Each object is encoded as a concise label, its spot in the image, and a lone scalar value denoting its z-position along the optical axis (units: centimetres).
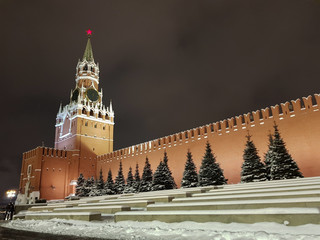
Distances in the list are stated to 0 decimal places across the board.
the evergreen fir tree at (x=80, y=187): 2452
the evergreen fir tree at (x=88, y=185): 2429
